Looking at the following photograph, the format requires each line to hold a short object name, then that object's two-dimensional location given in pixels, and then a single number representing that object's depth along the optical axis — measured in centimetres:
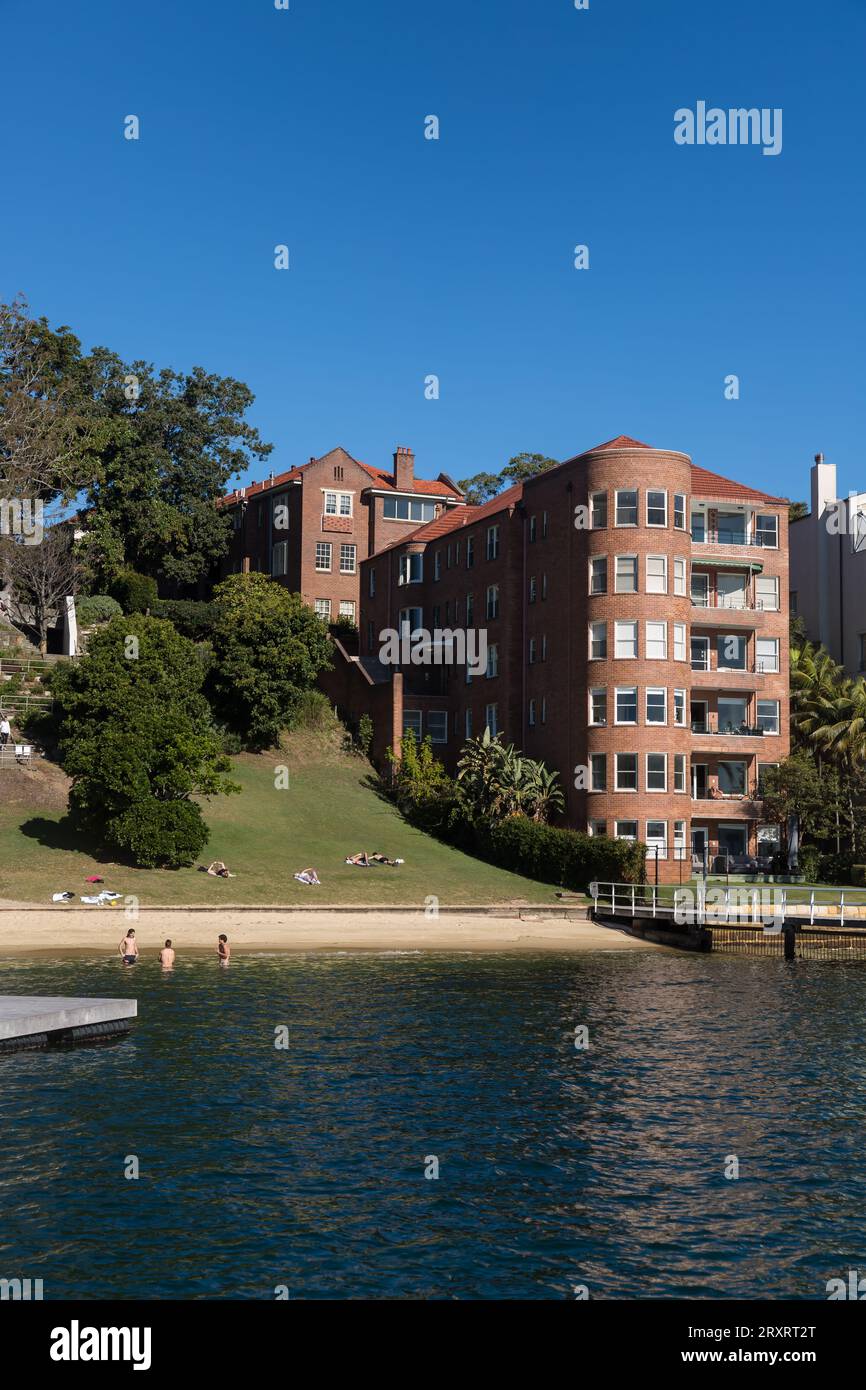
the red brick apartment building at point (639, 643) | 6331
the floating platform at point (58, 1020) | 2908
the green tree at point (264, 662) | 7706
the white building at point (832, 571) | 7800
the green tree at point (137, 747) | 5588
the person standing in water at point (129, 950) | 4119
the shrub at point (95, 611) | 8319
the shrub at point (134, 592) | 8706
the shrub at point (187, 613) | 8744
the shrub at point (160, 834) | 5522
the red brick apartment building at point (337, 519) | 9531
